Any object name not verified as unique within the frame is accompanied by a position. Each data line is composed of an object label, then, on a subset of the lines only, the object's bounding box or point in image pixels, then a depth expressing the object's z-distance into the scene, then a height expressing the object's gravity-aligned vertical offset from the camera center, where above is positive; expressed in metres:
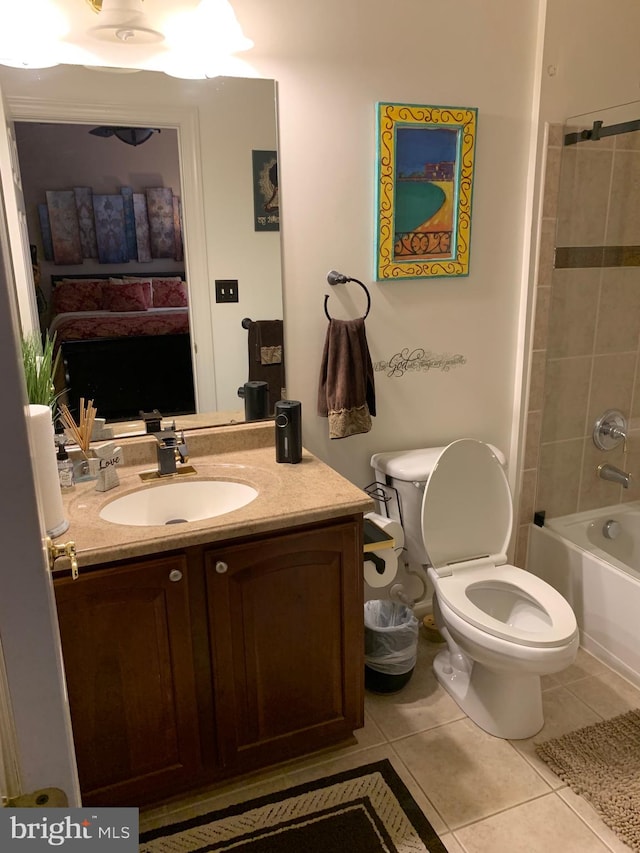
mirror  1.76 +0.24
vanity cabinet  1.56 -1.03
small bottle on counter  1.80 -0.58
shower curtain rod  2.36 +0.43
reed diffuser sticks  1.85 -0.47
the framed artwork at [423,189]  2.13 +0.22
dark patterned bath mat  1.68 -1.50
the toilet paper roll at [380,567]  1.99 -0.95
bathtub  2.31 -1.21
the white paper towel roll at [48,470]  1.41 -0.46
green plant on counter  1.68 -0.28
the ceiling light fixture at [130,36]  1.67 +0.59
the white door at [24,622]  0.54 -0.32
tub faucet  2.70 -0.92
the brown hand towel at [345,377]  2.16 -0.40
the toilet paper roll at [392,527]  2.06 -0.86
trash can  2.19 -1.34
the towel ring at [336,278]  2.16 -0.07
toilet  1.99 -1.07
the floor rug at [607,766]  1.75 -1.50
